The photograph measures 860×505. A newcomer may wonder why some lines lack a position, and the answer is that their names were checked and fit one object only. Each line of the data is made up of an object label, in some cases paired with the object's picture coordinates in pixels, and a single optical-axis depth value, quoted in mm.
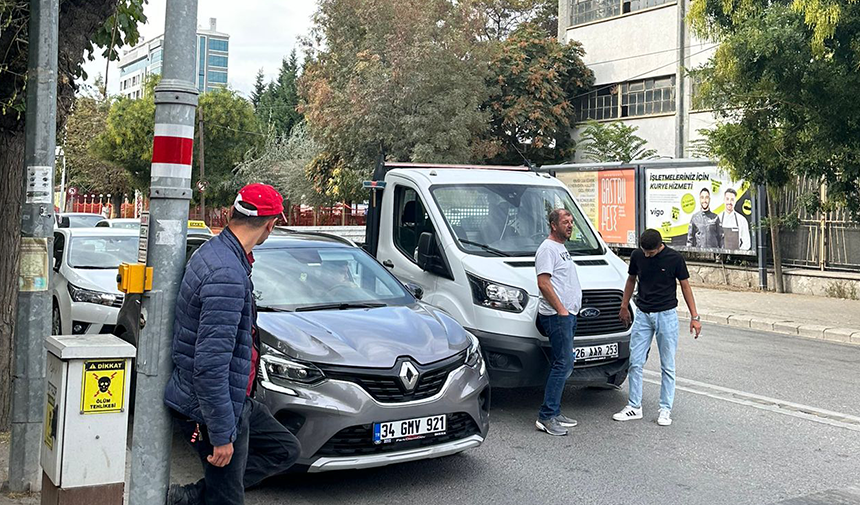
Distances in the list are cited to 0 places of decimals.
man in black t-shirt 7285
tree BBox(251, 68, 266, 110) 104875
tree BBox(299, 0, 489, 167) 30109
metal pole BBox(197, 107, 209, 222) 43947
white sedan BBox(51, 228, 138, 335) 9828
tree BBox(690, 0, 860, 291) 12117
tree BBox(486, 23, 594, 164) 31609
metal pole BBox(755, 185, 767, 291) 18469
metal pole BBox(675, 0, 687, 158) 22142
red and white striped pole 3857
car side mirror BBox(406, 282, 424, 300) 7381
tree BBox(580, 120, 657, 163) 29016
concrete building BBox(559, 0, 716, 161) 28584
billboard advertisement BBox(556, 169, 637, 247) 21141
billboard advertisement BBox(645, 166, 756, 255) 18859
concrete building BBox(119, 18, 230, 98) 154125
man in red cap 3633
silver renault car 5160
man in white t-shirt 6773
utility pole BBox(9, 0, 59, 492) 4984
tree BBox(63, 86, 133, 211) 55438
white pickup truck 7375
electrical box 3977
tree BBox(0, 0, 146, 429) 6066
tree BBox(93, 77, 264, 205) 51469
